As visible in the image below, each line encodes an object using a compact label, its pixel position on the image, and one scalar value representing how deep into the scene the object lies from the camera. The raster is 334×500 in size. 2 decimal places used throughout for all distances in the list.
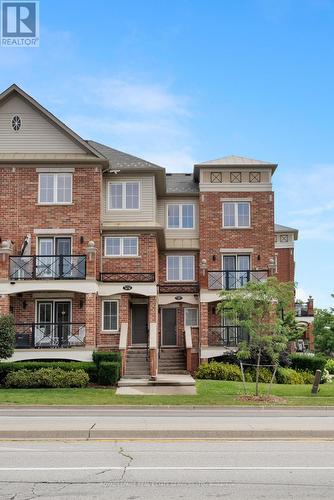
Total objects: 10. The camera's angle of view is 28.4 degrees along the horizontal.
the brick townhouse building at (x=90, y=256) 29.69
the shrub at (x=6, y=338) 26.41
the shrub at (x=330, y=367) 40.35
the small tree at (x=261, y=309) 23.34
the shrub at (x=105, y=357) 27.67
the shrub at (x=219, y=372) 29.48
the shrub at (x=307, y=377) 30.32
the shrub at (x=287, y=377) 29.45
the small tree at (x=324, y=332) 50.88
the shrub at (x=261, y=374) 29.16
